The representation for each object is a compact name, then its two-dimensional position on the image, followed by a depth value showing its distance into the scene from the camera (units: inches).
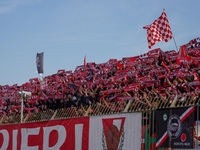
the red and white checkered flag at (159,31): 1501.0
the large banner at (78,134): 667.5
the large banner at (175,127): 534.6
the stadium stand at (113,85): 926.4
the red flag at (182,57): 1202.0
